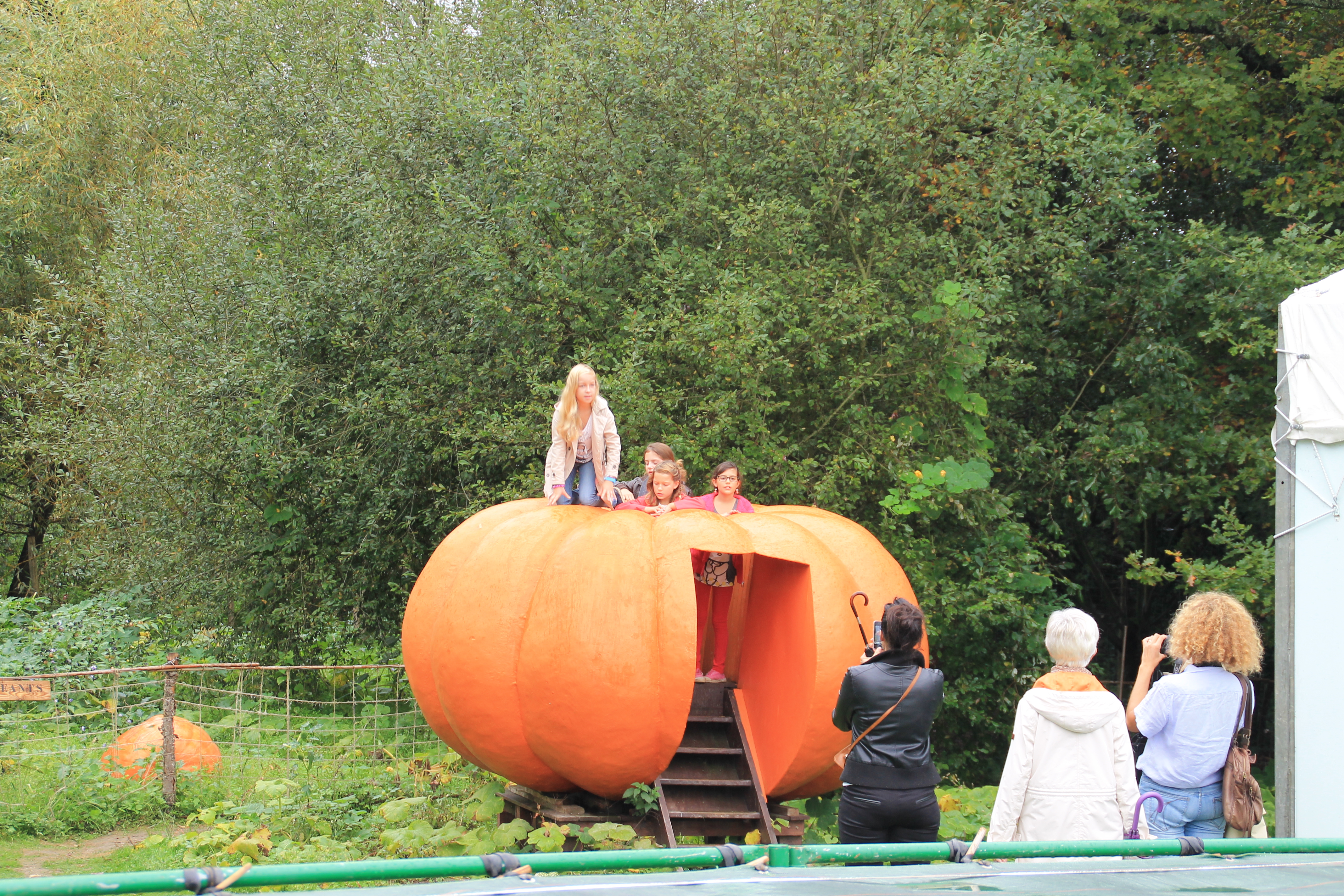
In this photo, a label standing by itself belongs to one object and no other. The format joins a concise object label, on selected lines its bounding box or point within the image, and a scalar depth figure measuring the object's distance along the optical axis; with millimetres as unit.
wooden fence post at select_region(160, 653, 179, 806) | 15109
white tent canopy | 10844
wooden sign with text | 14211
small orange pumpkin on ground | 15555
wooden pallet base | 11984
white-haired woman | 8102
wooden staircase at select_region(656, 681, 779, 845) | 11945
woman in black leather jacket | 8203
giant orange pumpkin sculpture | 11266
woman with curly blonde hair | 8578
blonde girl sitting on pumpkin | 13227
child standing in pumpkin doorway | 13305
